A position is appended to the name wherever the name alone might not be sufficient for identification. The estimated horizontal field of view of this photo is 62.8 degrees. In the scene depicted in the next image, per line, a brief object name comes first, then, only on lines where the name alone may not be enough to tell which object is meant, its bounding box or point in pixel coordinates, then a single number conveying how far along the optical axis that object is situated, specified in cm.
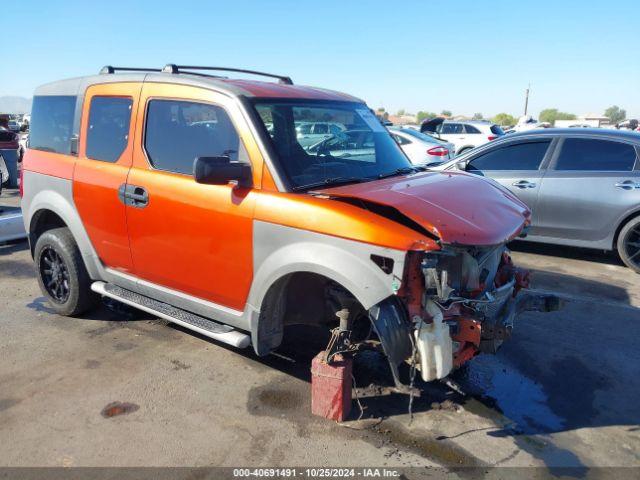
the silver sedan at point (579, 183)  661
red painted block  329
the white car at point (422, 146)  1227
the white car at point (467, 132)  1875
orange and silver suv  296
